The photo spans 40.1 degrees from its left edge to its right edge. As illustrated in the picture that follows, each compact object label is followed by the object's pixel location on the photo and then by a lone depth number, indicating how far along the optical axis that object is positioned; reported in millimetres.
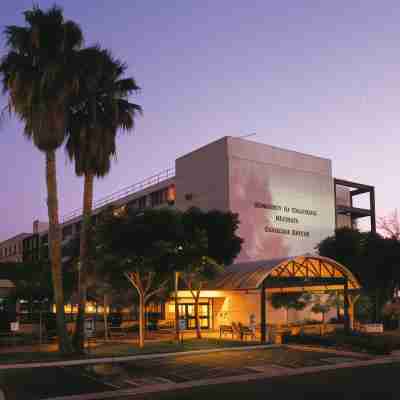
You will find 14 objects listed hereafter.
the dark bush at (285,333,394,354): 24297
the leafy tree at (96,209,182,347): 26016
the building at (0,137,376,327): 46125
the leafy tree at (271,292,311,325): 35938
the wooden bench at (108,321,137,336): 38669
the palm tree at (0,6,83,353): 23375
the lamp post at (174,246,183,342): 27938
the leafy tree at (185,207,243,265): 38938
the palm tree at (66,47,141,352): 24703
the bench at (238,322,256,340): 31422
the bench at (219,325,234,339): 32594
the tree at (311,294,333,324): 36425
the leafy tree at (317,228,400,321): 40969
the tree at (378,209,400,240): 51488
